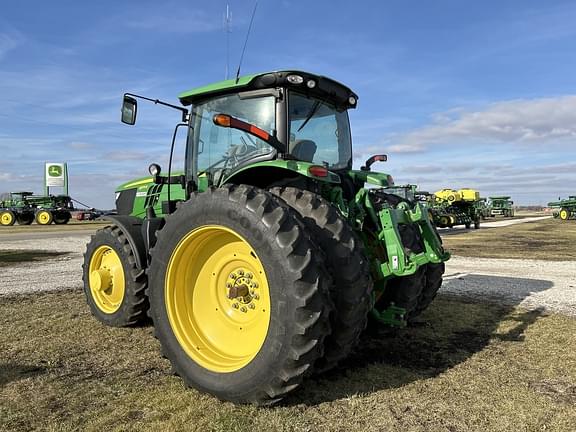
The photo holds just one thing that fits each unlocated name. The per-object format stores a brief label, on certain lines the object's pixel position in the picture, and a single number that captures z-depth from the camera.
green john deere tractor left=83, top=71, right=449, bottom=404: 3.15
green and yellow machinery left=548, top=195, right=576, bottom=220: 50.41
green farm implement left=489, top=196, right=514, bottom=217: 66.94
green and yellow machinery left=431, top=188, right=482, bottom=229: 34.19
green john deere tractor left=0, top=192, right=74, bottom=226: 36.75
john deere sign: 45.81
